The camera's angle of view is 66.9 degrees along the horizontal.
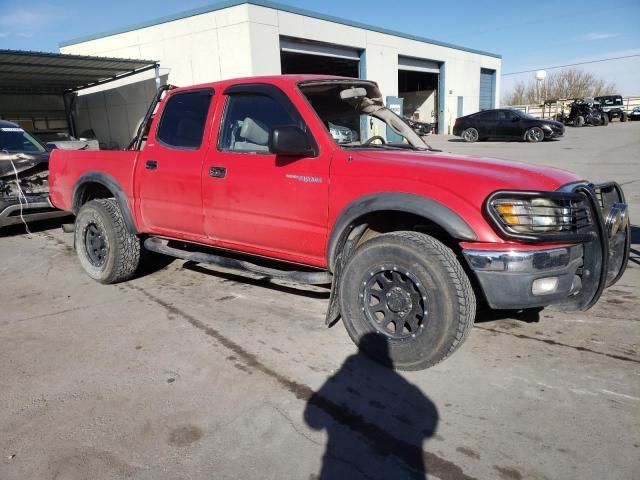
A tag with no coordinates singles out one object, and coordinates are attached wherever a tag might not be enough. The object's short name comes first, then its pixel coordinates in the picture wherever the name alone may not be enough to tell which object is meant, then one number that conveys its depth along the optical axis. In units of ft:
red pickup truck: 9.05
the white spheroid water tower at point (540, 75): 132.67
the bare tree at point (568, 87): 214.69
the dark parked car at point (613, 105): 120.06
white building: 54.60
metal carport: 53.42
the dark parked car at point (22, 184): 22.68
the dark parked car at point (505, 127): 71.41
